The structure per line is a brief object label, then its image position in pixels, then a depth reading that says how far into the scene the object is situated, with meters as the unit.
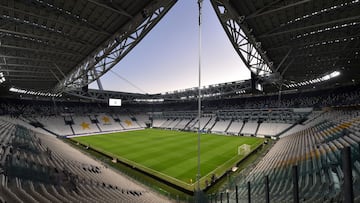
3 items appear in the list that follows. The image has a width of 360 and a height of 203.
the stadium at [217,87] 8.00
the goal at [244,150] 25.10
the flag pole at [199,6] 9.21
